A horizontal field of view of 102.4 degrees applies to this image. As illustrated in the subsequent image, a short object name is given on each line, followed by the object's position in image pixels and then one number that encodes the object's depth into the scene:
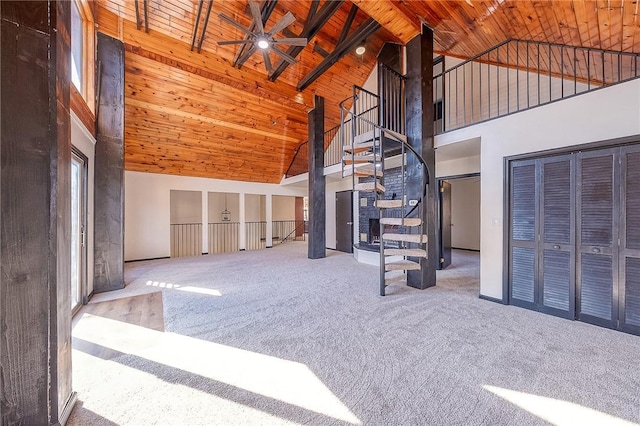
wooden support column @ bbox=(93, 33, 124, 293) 3.98
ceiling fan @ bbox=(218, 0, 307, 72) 3.60
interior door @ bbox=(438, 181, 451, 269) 5.50
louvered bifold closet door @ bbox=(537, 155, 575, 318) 2.93
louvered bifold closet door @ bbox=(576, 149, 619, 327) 2.67
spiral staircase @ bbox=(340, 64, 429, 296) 3.74
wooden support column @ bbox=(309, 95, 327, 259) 6.70
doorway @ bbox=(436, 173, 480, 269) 8.09
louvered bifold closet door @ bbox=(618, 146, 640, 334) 2.54
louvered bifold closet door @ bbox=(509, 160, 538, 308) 3.22
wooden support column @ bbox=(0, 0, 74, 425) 1.26
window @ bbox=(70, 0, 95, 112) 3.54
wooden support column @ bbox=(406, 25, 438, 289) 4.02
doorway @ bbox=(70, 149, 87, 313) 3.38
